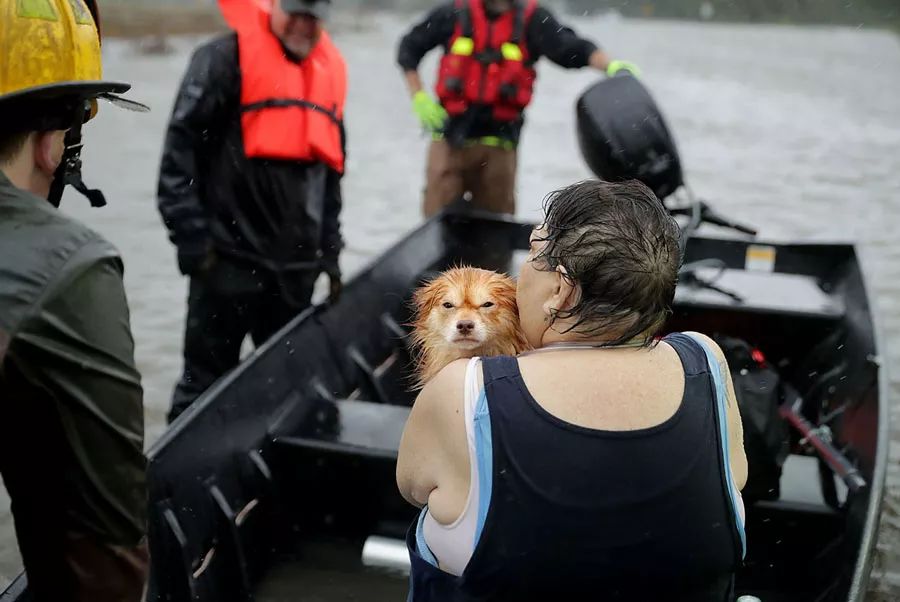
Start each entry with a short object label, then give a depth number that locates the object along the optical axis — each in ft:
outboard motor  16.58
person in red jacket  21.29
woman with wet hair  5.29
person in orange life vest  13.67
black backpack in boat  10.88
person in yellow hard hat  4.81
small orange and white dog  8.27
